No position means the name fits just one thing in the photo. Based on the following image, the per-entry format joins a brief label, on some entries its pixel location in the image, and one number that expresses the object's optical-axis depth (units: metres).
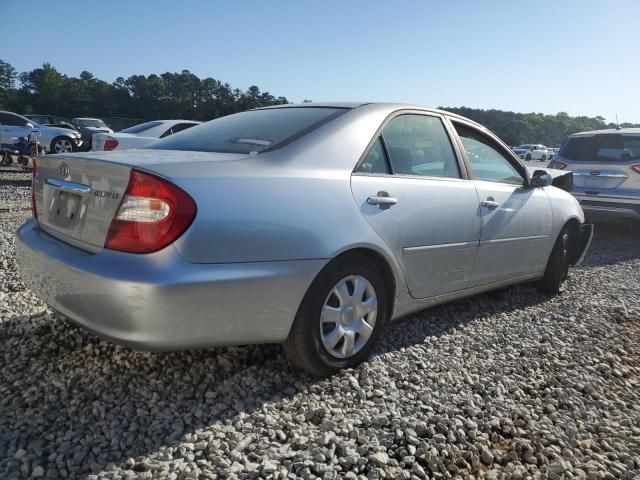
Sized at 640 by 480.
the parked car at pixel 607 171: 7.27
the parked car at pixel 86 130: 16.42
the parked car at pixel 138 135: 9.27
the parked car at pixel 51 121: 19.92
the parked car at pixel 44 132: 15.23
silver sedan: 2.06
